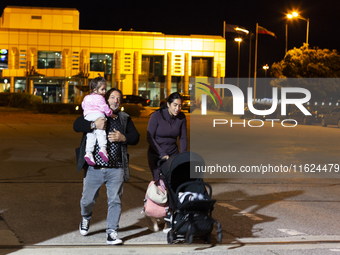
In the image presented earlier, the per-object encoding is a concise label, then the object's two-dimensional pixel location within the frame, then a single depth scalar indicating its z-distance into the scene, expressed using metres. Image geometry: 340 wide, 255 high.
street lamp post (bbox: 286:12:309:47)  34.31
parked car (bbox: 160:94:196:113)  46.34
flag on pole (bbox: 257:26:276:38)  50.78
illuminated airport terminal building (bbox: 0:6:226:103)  66.75
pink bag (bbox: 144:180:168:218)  5.55
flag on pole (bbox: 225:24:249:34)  55.31
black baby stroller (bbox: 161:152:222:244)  4.95
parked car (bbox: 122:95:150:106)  55.33
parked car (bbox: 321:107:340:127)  28.53
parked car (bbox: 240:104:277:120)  36.16
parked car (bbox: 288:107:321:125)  31.17
